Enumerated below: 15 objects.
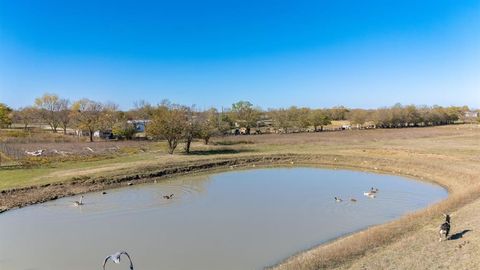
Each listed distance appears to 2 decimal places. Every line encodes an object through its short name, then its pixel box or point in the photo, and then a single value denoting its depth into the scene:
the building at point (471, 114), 177.09
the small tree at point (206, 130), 54.67
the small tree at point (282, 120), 91.38
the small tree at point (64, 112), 89.03
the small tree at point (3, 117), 72.79
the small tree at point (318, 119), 97.88
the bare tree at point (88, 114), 71.64
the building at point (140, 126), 89.97
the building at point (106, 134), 73.12
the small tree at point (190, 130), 49.88
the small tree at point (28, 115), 99.84
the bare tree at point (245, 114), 93.31
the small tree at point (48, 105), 95.63
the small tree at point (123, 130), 70.25
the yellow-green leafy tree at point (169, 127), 48.69
